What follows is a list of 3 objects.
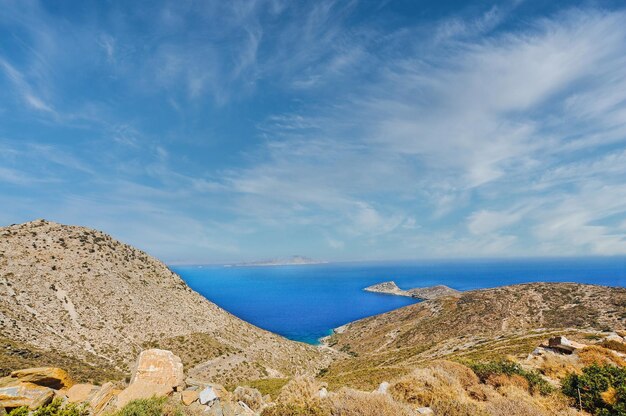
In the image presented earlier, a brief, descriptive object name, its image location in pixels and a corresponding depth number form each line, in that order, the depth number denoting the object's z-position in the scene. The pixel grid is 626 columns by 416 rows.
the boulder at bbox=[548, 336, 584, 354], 24.06
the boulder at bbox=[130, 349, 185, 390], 15.68
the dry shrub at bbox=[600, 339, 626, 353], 23.82
